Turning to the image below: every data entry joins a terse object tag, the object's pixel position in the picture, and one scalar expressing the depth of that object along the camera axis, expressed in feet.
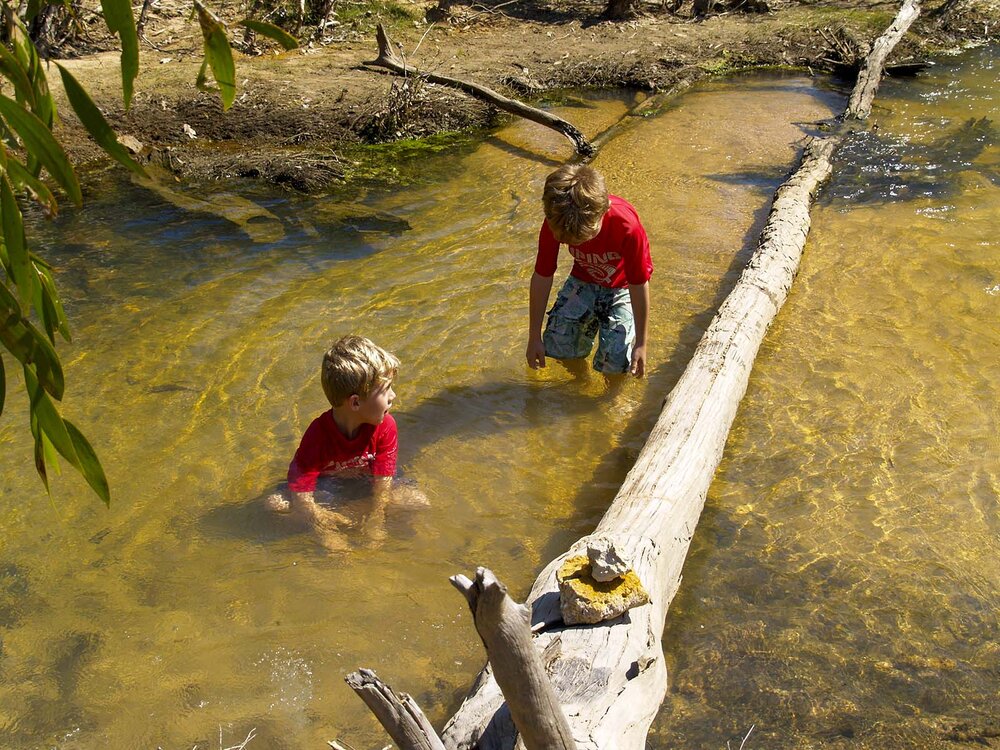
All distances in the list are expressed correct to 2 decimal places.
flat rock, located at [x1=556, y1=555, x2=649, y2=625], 9.70
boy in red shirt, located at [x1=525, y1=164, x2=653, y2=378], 14.24
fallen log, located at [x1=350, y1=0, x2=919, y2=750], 8.72
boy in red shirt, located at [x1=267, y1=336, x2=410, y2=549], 12.80
